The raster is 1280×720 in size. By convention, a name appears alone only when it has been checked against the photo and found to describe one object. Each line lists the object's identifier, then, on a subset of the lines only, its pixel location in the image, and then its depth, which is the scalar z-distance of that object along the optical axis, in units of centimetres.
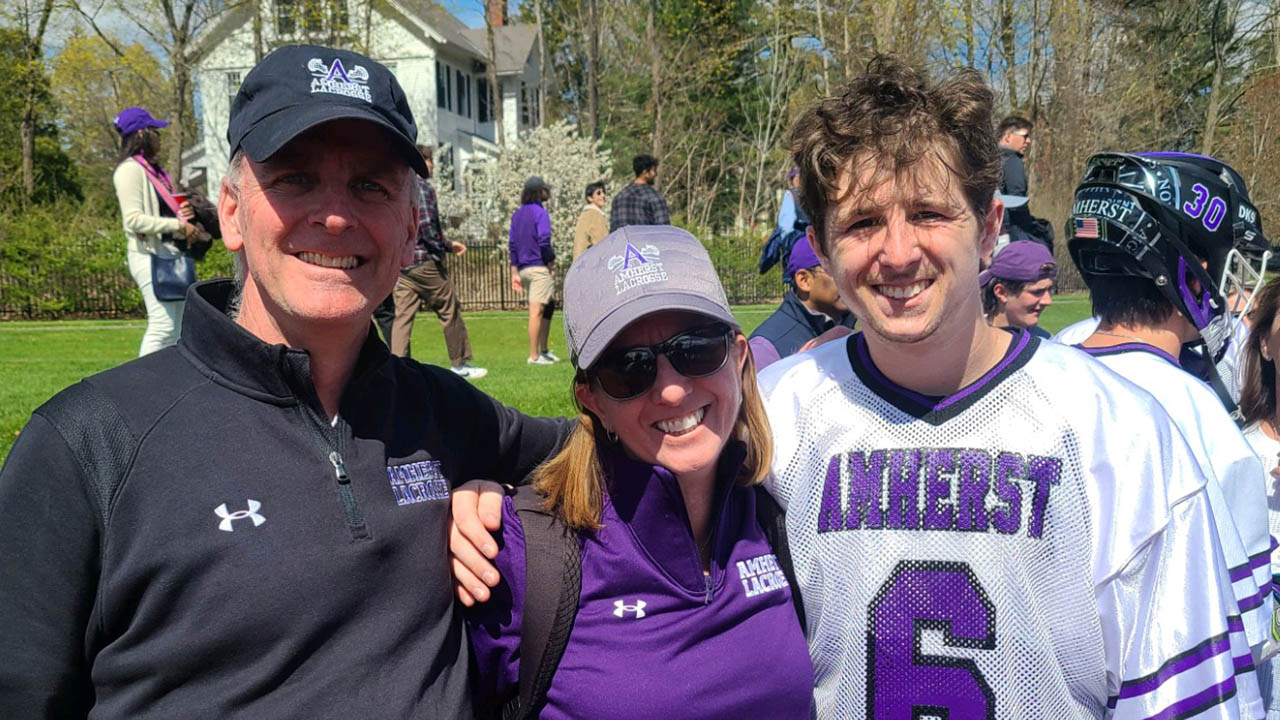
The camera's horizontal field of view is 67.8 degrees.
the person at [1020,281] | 684
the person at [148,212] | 707
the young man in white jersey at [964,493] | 204
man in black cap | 176
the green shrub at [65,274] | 2206
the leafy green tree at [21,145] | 3556
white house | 3191
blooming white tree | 3209
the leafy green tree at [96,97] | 4603
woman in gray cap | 217
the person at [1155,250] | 299
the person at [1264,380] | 334
